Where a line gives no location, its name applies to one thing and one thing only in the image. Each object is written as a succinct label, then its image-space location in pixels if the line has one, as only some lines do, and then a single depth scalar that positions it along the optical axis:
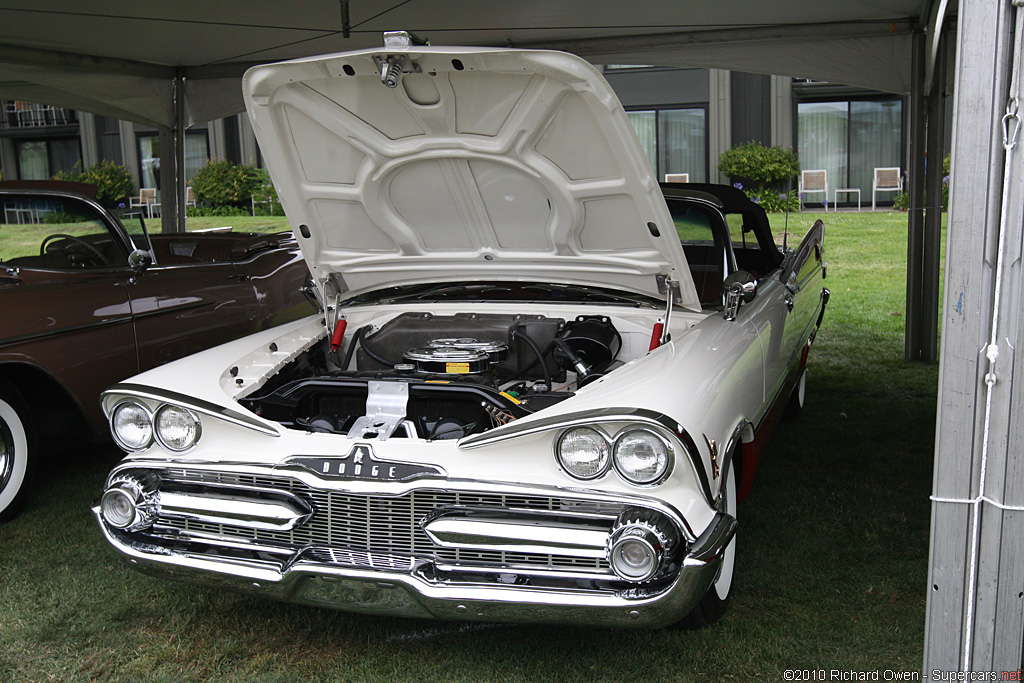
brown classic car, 3.79
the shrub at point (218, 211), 15.83
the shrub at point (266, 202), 15.48
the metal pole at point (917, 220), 6.18
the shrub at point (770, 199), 14.23
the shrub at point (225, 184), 16.25
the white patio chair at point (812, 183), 15.79
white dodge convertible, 2.23
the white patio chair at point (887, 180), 15.41
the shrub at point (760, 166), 14.55
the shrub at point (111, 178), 17.22
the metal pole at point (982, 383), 1.75
